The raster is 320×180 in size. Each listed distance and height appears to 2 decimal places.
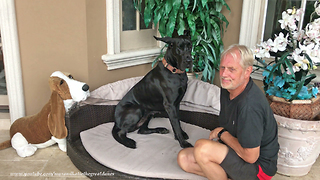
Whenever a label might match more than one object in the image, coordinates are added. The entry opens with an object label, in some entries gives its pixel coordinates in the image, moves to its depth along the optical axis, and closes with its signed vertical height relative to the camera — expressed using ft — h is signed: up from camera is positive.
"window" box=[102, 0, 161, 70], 8.25 -0.51
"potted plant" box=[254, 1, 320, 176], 6.38 -1.66
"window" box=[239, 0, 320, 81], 9.02 +0.11
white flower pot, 6.47 -2.70
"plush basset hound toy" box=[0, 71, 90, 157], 7.23 -2.54
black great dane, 6.57 -1.83
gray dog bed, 6.21 -2.91
